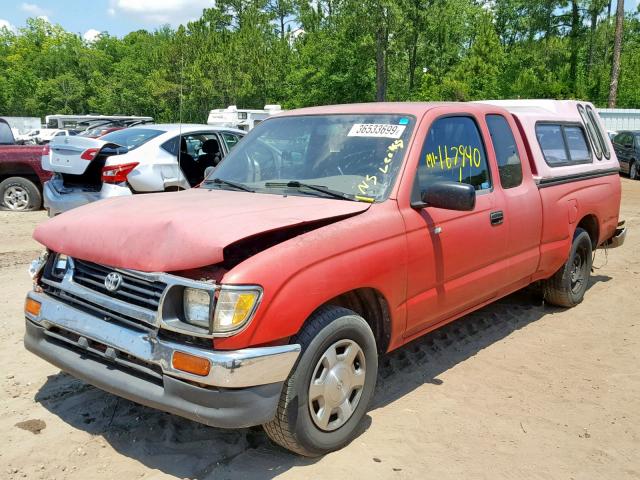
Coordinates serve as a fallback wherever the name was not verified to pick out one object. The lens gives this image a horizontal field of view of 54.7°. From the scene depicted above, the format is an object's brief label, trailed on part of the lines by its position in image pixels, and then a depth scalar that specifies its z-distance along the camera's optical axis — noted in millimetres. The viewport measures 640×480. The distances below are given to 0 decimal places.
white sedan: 8227
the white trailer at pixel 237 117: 21688
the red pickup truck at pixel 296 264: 2848
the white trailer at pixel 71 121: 34288
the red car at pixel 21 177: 11148
